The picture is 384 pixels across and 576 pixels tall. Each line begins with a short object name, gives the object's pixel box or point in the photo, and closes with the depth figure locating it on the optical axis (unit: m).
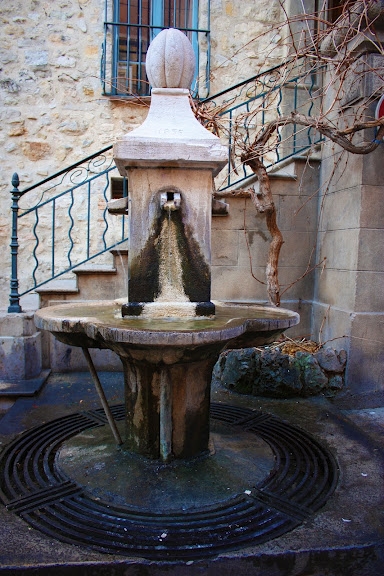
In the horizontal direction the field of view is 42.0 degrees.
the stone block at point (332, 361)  4.51
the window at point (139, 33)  6.82
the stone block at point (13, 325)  4.64
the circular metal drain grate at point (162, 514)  2.24
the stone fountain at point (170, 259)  2.87
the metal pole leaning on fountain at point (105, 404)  3.13
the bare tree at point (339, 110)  4.21
